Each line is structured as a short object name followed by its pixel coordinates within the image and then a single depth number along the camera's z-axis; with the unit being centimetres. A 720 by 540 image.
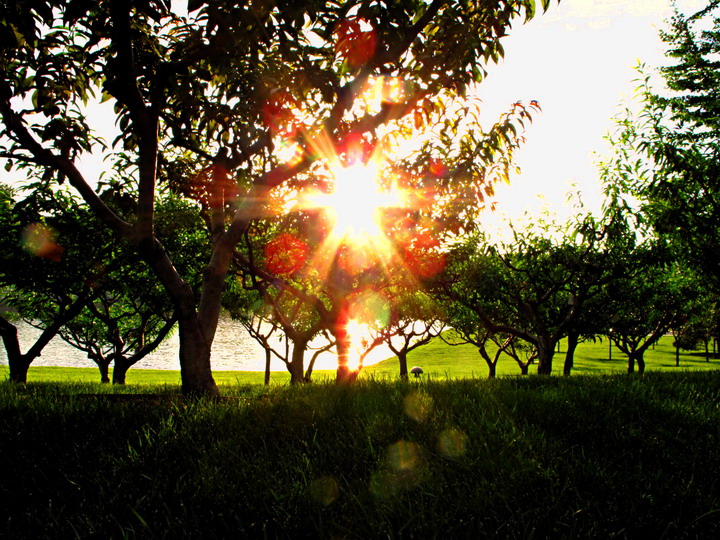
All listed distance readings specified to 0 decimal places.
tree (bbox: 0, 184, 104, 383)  1013
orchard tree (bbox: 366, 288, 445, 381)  1908
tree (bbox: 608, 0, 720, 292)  1036
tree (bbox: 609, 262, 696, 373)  1766
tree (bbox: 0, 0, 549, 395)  343
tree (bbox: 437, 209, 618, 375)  1238
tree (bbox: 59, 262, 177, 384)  1335
